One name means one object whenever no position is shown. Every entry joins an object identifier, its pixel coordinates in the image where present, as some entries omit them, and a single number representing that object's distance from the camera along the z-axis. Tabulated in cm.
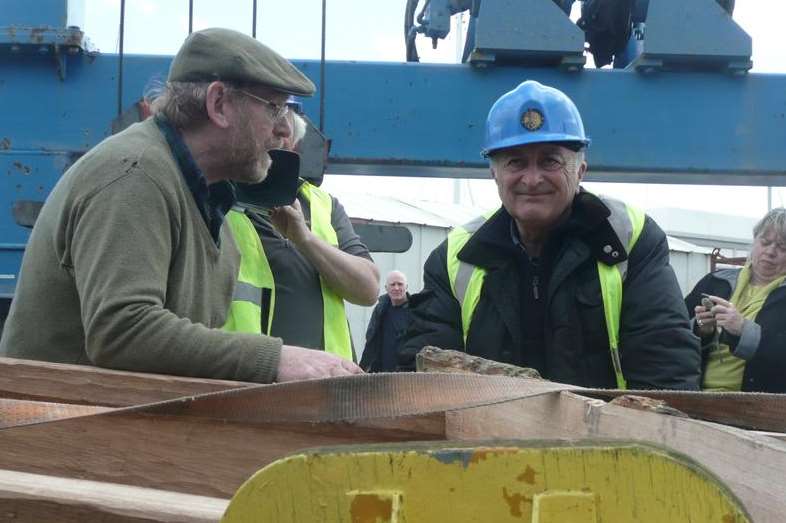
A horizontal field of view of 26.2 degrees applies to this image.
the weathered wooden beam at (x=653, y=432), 209
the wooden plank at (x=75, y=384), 271
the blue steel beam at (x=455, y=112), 513
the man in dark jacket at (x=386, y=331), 715
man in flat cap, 284
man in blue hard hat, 349
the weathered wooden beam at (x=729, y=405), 256
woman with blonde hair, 464
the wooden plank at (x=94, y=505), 209
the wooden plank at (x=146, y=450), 255
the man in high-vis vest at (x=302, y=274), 372
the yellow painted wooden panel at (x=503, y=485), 165
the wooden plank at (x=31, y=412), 254
